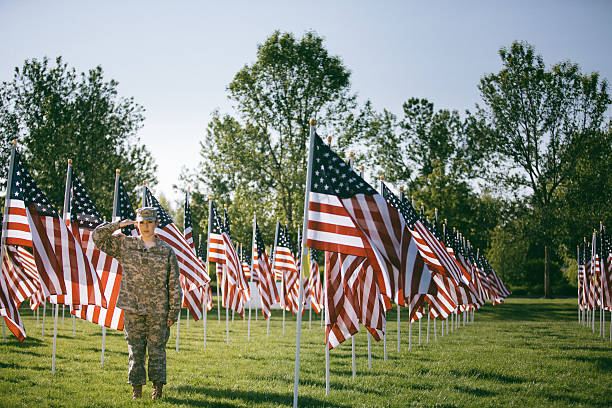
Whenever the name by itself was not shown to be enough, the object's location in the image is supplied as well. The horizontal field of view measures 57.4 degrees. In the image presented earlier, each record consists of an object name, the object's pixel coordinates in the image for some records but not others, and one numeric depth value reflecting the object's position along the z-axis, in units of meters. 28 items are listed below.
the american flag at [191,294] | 14.59
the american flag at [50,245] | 9.14
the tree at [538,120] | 38.97
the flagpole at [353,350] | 9.71
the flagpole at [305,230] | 7.15
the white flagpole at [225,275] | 15.49
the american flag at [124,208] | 11.57
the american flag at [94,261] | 9.89
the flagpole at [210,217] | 15.47
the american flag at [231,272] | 15.44
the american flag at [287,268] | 20.49
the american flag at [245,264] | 26.42
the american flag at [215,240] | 15.59
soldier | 7.43
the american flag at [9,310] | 8.91
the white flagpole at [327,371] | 8.34
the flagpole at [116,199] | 11.28
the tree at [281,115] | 35.75
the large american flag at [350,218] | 7.65
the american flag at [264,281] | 18.80
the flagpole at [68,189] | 11.11
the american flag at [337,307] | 8.49
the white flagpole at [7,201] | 9.02
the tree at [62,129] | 32.97
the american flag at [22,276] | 15.43
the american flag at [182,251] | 12.68
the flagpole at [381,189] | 11.93
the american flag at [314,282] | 18.73
